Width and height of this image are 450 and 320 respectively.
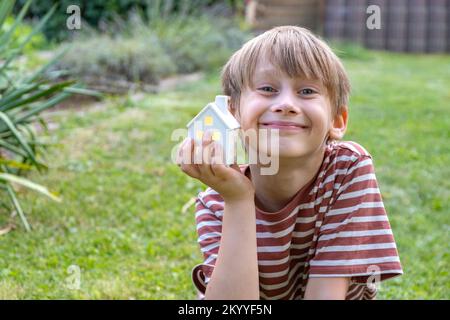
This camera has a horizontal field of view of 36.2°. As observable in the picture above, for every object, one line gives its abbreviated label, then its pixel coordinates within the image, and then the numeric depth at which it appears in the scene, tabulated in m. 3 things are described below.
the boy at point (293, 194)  1.77
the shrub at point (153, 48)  7.75
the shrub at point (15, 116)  3.69
